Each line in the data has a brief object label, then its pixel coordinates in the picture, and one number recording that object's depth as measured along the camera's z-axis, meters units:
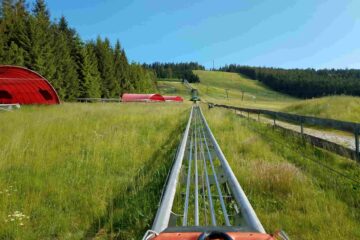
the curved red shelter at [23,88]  28.47
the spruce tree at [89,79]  56.22
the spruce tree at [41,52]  44.34
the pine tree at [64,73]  47.94
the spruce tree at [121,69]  76.19
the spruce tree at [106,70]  66.75
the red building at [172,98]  98.35
